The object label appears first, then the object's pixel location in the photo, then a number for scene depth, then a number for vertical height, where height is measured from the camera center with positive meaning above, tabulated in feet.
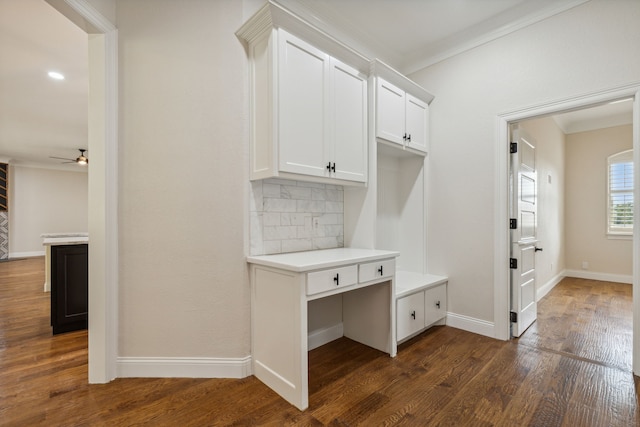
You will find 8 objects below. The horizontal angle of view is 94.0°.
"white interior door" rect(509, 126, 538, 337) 9.43 -0.61
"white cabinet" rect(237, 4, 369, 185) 6.66 +2.59
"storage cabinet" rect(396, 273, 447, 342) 8.59 -2.86
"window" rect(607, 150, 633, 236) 17.12 +1.10
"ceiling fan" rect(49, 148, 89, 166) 19.66 +4.72
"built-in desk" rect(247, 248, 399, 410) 6.00 -1.99
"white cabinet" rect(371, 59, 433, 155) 8.98 +3.40
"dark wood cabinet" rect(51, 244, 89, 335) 9.82 -2.50
